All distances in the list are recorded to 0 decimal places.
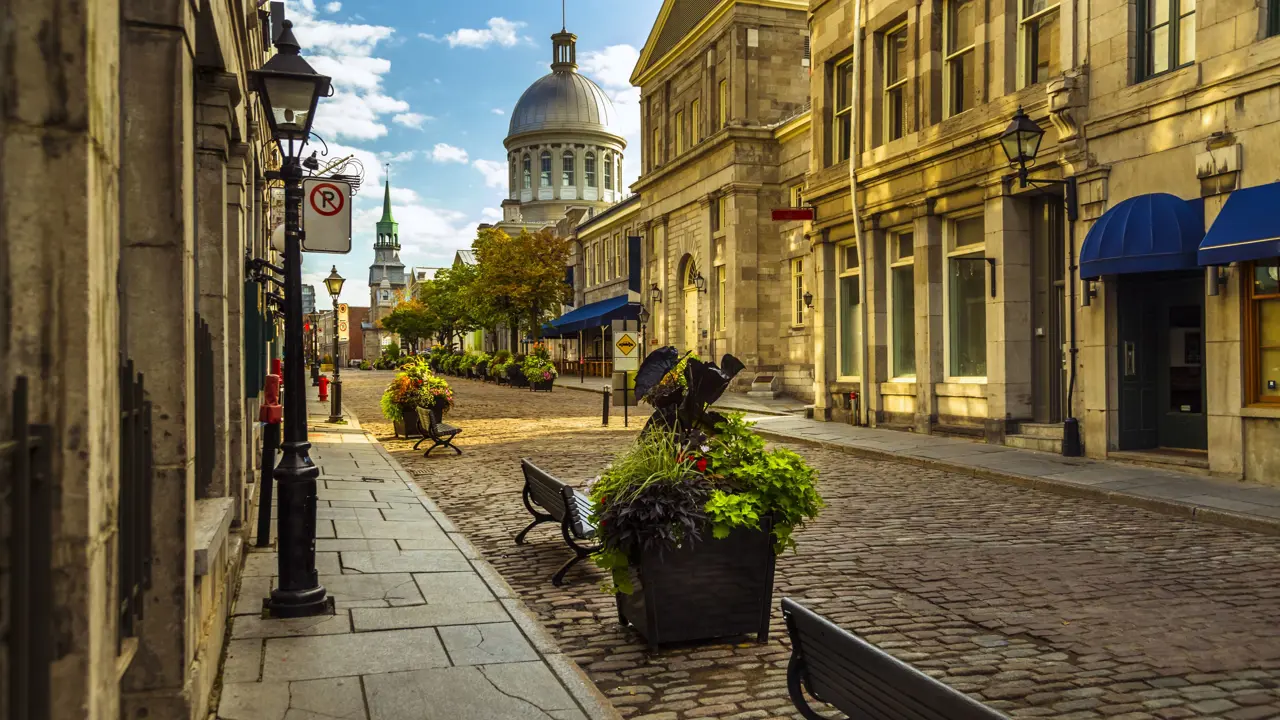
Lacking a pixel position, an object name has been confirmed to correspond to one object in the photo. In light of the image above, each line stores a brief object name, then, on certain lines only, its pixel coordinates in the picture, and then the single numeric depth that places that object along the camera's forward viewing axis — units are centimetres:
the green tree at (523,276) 5362
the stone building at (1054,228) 1191
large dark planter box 573
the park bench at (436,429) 1680
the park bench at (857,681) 259
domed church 10150
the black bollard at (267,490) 823
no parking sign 1028
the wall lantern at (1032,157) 1449
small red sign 2272
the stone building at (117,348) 251
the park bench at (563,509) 752
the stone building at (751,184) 3331
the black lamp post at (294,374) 629
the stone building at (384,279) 16088
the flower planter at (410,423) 1922
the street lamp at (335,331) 2377
